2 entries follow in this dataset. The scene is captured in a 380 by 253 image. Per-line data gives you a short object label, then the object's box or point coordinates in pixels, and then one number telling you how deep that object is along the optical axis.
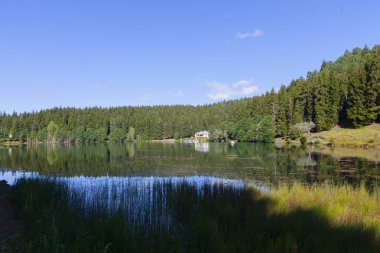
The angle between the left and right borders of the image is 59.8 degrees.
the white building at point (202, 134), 157.43
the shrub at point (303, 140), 79.25
